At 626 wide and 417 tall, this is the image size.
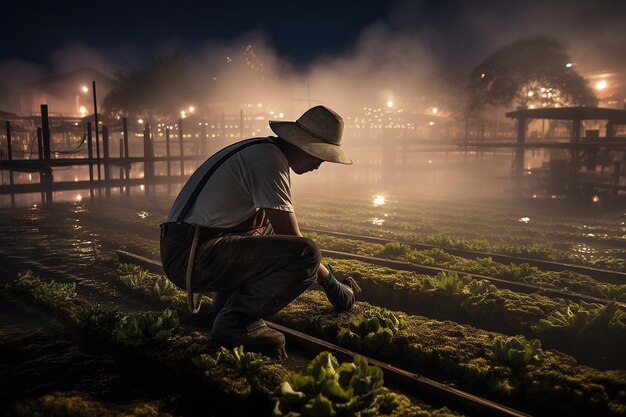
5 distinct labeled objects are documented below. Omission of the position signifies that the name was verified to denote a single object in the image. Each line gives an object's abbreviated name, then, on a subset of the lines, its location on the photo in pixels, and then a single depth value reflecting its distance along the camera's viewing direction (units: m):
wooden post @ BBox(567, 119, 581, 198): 18.64
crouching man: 3.42
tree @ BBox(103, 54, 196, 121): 48.72
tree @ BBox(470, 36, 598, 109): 40.16
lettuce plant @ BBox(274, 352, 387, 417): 2.55
